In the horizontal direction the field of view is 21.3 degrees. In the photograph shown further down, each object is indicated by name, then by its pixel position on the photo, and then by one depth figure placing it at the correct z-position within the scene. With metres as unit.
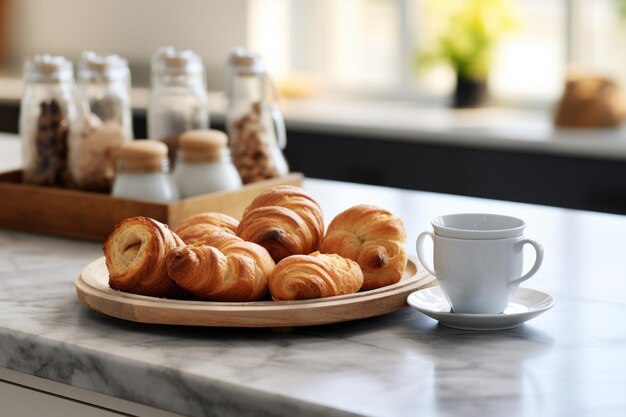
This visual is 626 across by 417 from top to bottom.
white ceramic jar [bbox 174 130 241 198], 2.12
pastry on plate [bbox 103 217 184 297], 1.63
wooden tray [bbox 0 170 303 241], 2.05
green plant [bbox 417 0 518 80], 4.55
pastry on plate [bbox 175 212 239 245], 1.72
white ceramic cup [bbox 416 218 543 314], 1.60
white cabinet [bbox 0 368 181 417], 1.55
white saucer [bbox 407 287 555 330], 1.60
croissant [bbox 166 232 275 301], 1.60
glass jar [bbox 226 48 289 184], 2.26
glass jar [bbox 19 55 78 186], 2.21
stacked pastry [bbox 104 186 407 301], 1.61
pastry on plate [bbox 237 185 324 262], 1.69
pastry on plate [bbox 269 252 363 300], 1.61
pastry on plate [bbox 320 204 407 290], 1.68
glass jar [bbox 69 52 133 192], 2.17
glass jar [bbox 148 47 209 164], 2.29
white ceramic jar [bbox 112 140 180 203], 2.06
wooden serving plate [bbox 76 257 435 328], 1.58
